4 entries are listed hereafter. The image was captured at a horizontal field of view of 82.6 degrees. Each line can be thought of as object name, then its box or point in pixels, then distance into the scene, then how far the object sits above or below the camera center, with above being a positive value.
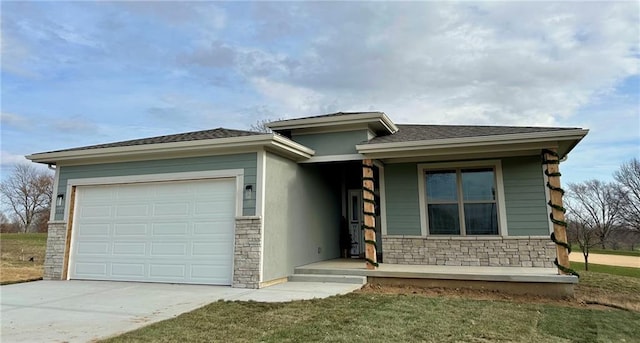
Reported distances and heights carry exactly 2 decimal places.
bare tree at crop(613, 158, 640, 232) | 26.77 +2.80
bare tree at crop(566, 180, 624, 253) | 28.53 +2.04
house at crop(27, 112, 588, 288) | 7.34 +0.68
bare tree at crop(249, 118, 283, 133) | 23.86 +6.82
